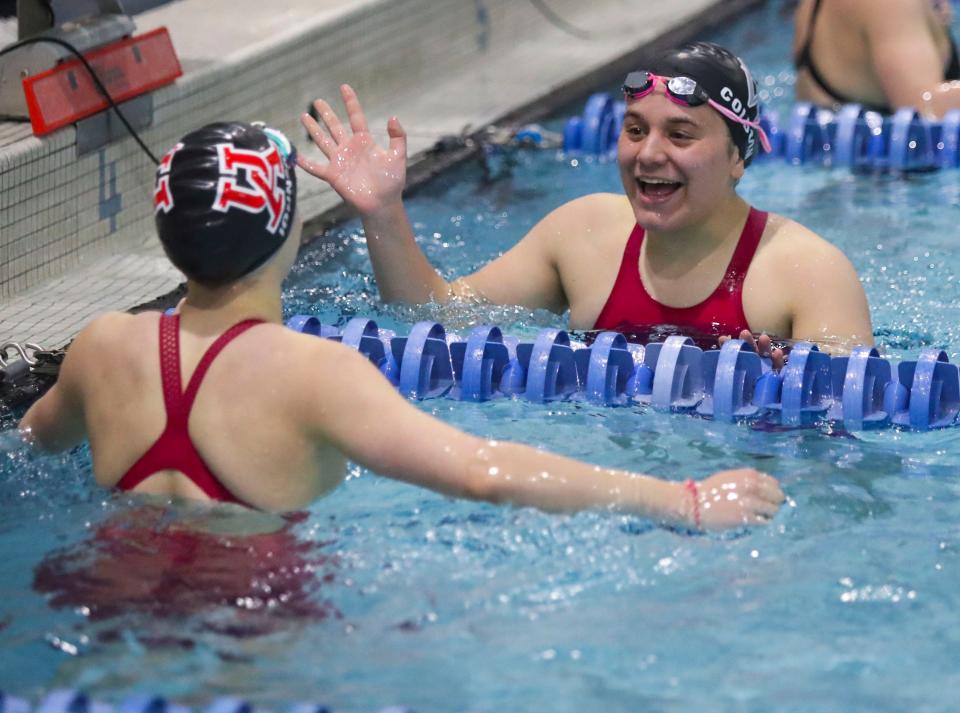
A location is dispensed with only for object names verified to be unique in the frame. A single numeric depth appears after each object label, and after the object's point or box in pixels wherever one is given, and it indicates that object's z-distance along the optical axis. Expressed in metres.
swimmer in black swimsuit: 13.87
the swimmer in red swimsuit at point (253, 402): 5.92
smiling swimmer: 8.59
